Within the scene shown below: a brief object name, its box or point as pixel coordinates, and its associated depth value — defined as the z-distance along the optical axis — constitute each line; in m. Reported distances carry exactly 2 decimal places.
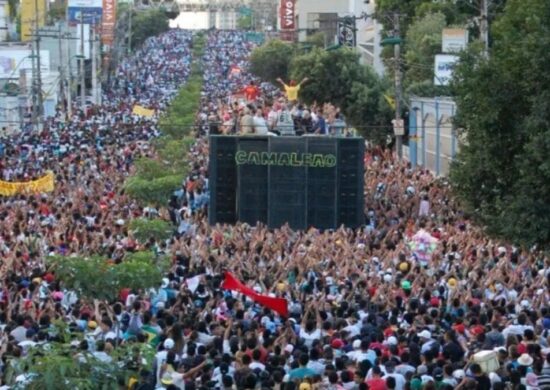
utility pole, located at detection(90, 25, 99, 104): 87.34
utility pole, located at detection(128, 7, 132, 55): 134.38
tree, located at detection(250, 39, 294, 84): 92.88
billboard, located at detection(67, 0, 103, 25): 85.62
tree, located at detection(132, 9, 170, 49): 153.62
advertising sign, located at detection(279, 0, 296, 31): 111.62
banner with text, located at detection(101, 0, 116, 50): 90.56
